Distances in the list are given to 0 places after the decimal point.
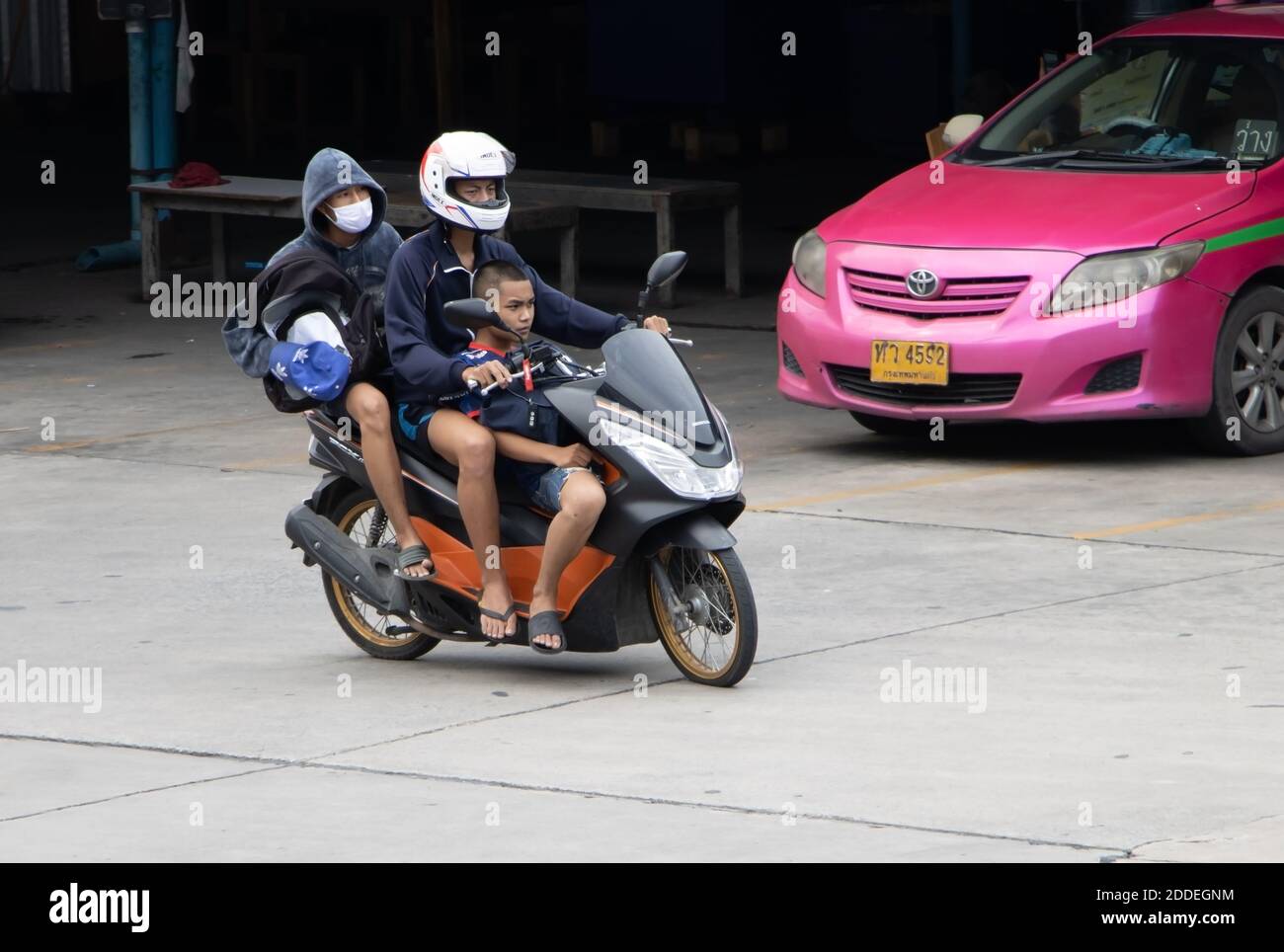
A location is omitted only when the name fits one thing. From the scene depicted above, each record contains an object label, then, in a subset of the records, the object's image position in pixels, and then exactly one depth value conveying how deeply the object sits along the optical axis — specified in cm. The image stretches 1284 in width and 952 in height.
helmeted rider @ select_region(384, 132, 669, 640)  774
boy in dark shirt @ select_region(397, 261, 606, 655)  762
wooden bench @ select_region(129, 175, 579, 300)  1655
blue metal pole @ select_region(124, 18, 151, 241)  1838
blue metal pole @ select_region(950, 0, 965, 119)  2059
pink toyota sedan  1108
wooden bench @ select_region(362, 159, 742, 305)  1673
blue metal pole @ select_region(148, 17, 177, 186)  1856
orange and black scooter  757
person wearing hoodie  796
